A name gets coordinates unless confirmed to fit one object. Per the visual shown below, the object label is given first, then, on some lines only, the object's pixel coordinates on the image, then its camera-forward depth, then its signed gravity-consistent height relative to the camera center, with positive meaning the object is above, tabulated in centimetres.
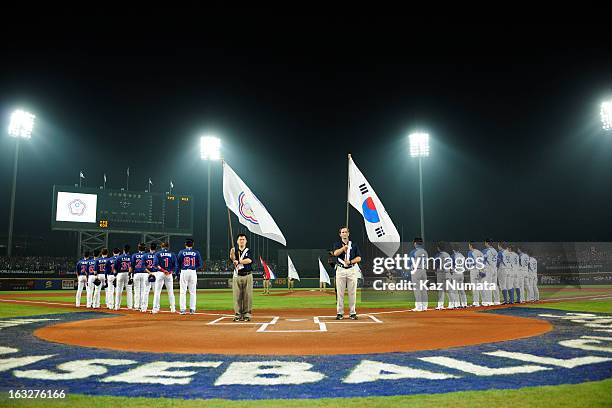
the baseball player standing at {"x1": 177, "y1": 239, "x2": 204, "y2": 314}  1359 -23
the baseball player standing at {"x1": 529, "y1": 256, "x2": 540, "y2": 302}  1780 -82
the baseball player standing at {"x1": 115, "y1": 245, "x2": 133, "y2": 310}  1608 -42
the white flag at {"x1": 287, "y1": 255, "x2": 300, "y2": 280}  3201 -115
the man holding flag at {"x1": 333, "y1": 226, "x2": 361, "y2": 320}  1148 -31
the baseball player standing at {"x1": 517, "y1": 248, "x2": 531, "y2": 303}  1748 -55
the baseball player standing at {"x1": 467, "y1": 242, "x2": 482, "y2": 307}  1623 -66
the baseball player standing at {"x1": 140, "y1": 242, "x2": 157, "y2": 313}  1497 -40
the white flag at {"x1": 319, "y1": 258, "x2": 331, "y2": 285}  3291 -136
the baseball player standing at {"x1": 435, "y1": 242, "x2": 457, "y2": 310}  1565 -60
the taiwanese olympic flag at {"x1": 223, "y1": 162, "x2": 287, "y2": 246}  1302 +150
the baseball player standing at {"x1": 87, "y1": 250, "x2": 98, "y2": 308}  1692 -80
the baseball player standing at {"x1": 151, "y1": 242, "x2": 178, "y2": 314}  1449 -45
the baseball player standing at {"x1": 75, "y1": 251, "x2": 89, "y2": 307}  1718 -62
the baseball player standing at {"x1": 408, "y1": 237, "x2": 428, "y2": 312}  1438 -45
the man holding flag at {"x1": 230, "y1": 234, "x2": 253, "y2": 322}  1120 -60
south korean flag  1316 +141
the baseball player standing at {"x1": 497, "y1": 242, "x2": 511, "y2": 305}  1692 -45
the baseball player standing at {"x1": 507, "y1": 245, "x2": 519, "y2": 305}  1716 -50
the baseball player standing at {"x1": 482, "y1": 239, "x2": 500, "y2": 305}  1652 -33
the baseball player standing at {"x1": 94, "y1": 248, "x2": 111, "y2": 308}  1667 -44
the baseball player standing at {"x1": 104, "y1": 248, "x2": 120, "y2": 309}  1663 -102
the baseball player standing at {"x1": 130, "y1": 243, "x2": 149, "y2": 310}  1530 -58
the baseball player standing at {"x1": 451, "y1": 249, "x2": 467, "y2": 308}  1563 -49
